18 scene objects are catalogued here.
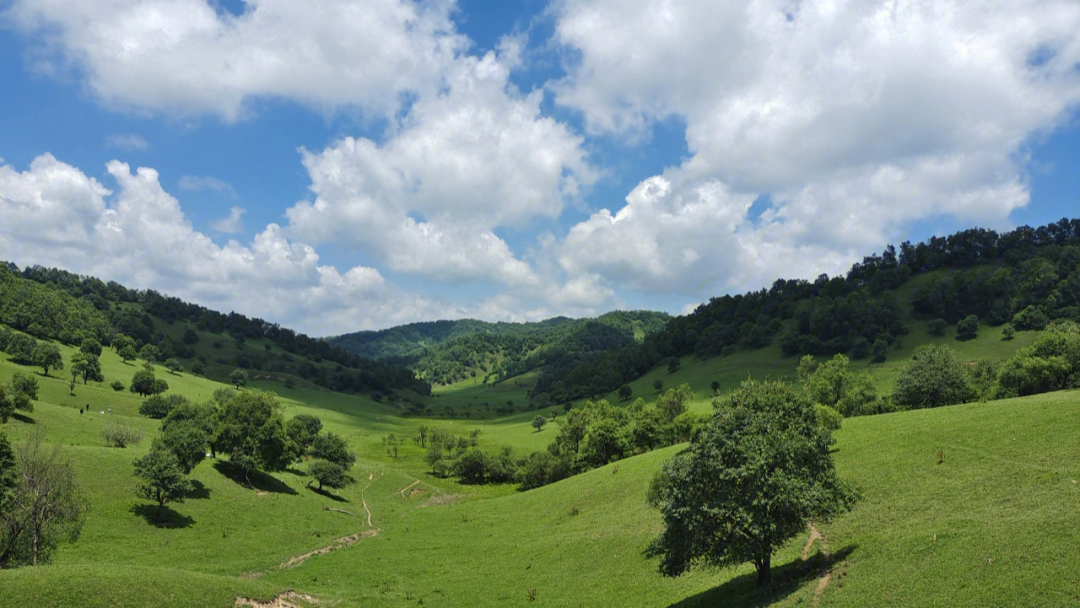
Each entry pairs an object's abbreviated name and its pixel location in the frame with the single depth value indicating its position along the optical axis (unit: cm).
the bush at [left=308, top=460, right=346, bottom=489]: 7638
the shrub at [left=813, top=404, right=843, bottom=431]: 5431
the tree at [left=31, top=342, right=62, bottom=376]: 12650
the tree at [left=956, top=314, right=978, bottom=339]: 15675
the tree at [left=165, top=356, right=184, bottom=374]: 18962
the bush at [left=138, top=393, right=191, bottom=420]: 10481
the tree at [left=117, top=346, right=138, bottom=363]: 18112
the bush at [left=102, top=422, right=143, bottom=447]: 6756
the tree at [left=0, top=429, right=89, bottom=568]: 3400
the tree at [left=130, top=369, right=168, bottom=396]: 13700
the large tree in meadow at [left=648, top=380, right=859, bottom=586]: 2514
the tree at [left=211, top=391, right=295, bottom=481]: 6775
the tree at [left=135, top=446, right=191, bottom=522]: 4991
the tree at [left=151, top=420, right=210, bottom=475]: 5650
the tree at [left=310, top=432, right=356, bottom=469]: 8412
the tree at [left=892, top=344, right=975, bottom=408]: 7206
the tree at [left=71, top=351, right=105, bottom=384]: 12488
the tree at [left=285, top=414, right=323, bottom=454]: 9154
